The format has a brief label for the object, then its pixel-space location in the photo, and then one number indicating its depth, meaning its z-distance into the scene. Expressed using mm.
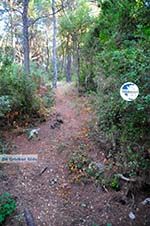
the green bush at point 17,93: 5107
